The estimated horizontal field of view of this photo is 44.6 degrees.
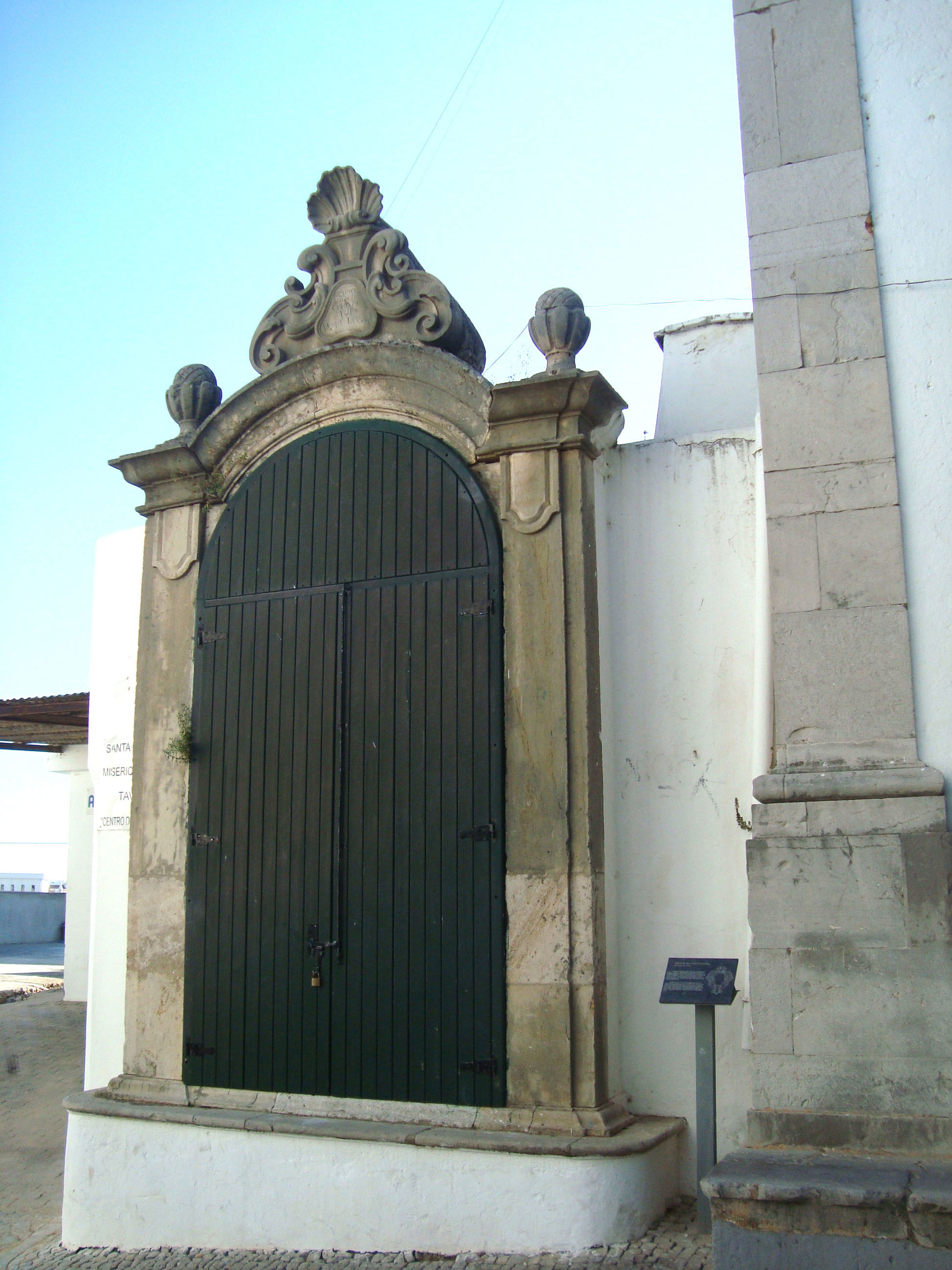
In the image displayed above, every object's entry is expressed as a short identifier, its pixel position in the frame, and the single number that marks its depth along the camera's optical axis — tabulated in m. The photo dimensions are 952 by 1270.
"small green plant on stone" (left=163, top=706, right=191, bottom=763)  6.54
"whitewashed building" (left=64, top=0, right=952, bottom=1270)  4.16
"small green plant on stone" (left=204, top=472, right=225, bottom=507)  6.90
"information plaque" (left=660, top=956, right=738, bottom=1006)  4.86
